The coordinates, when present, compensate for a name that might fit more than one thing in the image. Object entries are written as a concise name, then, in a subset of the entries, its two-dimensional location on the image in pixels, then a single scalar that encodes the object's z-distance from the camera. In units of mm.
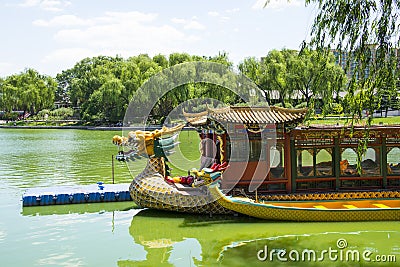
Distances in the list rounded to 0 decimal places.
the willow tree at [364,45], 6926
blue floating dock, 12156
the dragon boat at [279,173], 10336
